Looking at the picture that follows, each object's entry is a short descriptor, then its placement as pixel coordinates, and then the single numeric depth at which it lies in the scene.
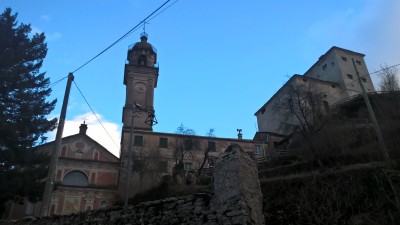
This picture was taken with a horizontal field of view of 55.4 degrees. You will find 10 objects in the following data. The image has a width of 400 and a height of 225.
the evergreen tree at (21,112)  22.42
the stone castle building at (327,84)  46.06
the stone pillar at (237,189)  8.39
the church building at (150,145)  35.20
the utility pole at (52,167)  10.97
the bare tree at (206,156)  31.91
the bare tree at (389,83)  40.68
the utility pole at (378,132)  16.90
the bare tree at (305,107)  32.84
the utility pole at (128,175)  18.01
